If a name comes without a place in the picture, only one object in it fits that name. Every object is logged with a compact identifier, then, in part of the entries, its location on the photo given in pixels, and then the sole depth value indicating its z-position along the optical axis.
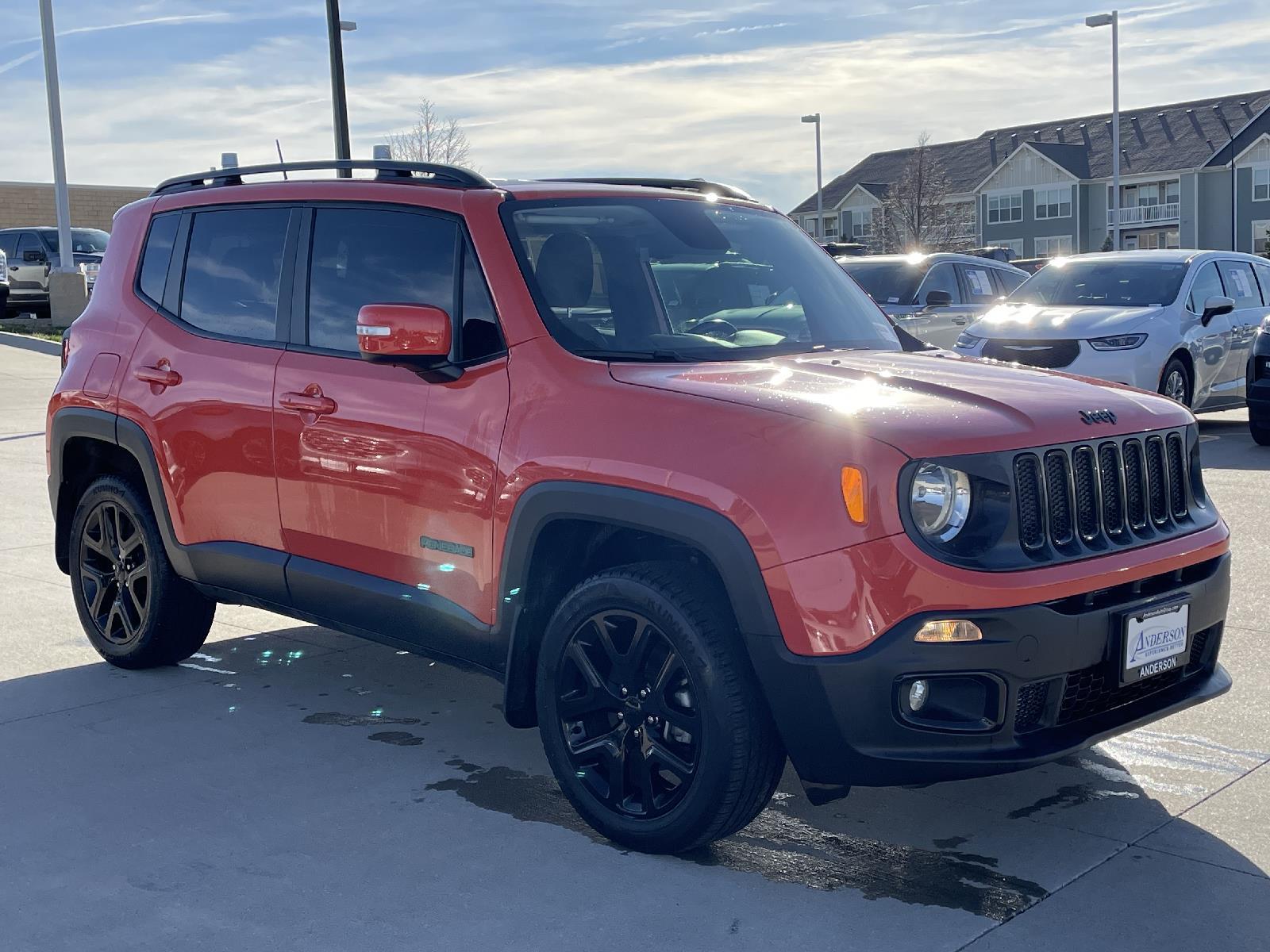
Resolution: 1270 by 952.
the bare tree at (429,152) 43.03
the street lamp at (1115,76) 38.84
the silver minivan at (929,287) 15.37
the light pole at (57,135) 26.14
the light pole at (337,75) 17.34
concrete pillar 25.88
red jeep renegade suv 3.61
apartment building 72.56
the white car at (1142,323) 12.80
